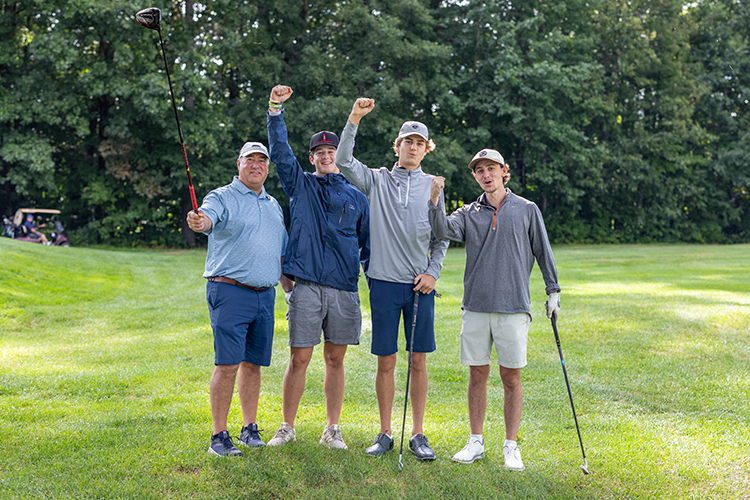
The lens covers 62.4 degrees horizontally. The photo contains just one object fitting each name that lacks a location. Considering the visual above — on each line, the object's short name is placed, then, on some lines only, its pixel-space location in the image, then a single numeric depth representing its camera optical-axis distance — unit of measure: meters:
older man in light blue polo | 4.22
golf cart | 23.11
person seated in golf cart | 23.22
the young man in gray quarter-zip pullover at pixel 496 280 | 4.30
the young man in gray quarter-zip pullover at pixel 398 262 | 4.39
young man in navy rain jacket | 4.39
